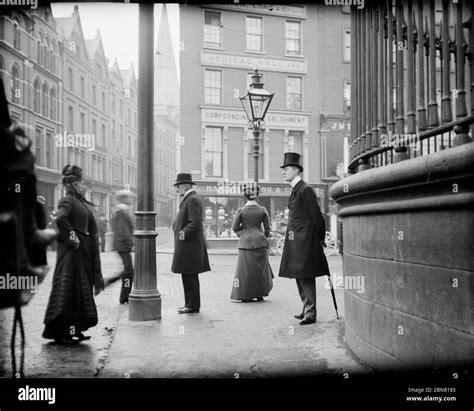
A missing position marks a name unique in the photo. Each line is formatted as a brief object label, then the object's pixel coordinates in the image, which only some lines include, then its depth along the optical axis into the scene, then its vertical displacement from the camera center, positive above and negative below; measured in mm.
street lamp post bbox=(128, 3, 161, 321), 5816 +228
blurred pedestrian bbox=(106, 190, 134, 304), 7262 -67
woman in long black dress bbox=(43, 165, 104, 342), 4602 -436
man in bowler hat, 6332 -315
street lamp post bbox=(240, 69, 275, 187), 8656 +2183
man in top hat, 5559 -242
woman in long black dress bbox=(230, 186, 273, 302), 7223 -420
